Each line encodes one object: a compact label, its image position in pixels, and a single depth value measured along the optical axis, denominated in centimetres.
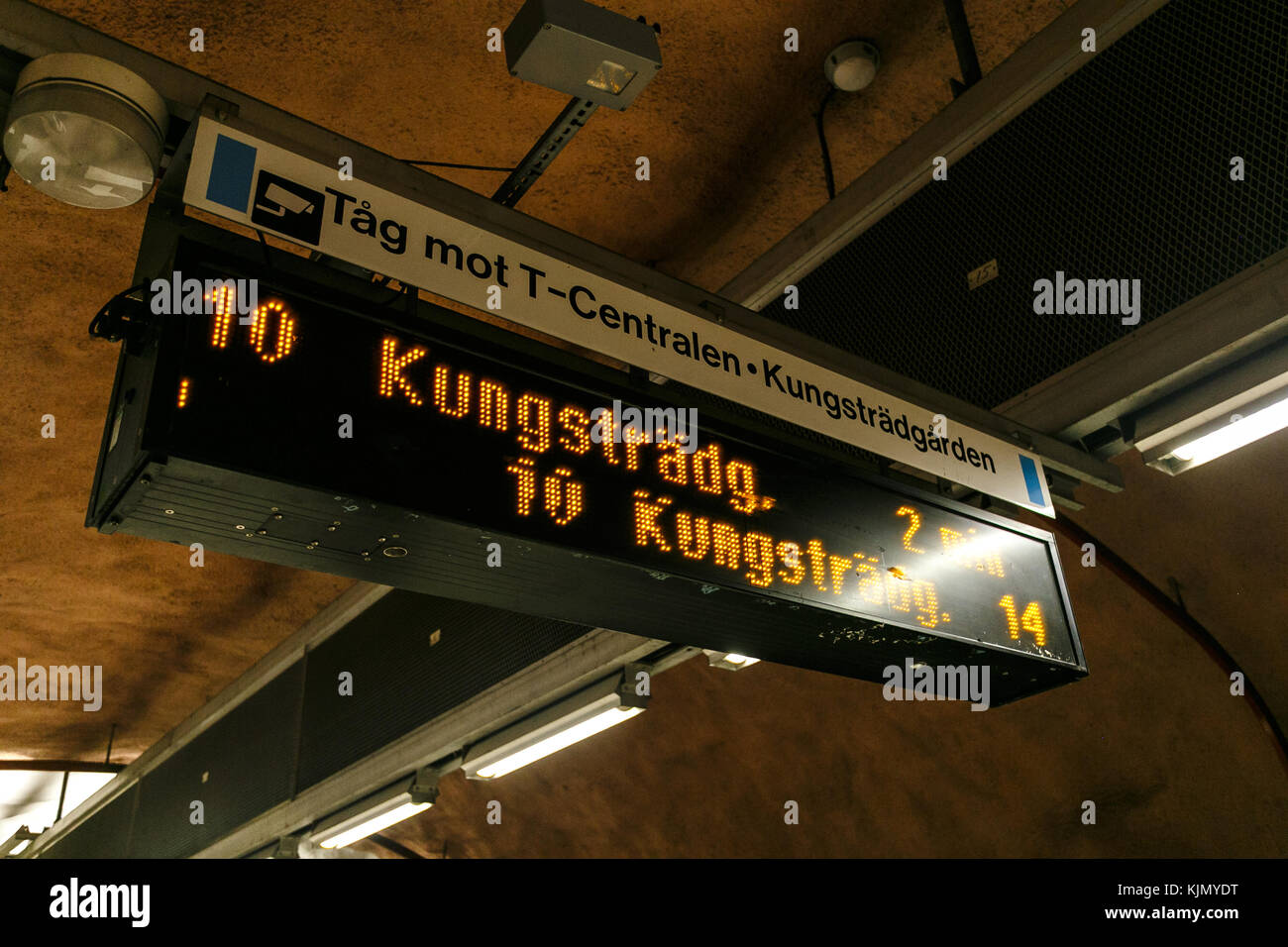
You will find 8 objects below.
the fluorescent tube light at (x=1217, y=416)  328
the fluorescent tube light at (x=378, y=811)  623
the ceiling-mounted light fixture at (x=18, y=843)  1081
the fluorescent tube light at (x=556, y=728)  503
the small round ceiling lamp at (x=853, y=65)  410
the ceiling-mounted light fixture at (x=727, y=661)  433
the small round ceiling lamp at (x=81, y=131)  215
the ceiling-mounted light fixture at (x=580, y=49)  243
